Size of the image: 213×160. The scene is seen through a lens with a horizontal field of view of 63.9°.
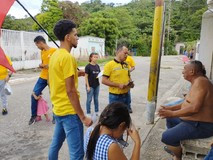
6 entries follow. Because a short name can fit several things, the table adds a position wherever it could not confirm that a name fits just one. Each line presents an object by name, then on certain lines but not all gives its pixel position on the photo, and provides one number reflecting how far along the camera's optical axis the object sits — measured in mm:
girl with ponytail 1269
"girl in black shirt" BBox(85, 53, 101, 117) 3873
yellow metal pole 3051
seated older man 1993
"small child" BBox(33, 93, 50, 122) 3597
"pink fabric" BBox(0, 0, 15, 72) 1813
